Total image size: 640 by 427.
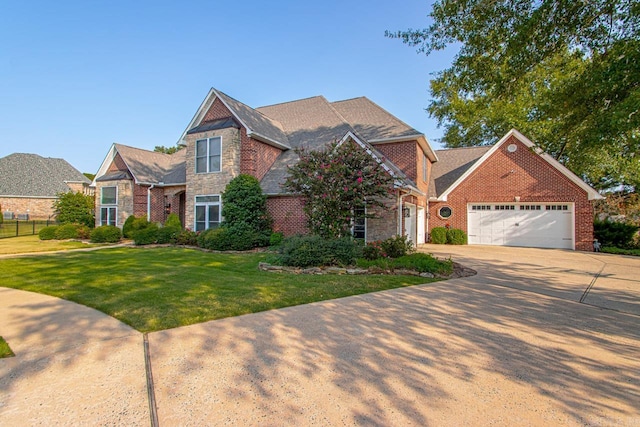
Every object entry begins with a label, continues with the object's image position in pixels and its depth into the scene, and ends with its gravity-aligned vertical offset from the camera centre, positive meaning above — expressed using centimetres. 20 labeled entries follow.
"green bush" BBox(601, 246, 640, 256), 1416 -160
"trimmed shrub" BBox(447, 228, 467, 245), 1805 -121
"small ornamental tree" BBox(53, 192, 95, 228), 2078 +41
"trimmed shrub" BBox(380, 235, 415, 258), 973 -100
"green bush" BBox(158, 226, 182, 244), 1599 -100
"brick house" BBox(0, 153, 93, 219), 3406 +359
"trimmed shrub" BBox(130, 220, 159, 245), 1594 -106
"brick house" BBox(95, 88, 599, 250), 1519 +240
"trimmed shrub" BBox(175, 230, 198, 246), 1535 -112
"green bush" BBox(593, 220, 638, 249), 1545 -83
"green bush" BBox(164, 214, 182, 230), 1692 -37
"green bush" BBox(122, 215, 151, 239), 1800 -57
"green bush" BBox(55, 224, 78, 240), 1881 -103
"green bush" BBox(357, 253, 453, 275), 846 -134
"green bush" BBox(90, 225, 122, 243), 1745 -111
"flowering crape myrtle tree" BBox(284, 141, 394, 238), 1077 +109
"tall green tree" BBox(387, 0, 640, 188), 753 +495
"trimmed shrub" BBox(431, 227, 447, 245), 1841 -112
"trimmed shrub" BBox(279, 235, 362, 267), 907 -108
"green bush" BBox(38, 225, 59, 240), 1880 -108
